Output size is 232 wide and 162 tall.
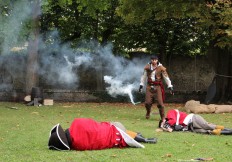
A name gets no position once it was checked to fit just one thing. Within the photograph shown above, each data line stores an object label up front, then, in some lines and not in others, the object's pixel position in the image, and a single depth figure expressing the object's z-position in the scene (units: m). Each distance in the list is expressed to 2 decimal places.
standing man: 13.56
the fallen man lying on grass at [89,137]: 7.87
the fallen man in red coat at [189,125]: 10.09
